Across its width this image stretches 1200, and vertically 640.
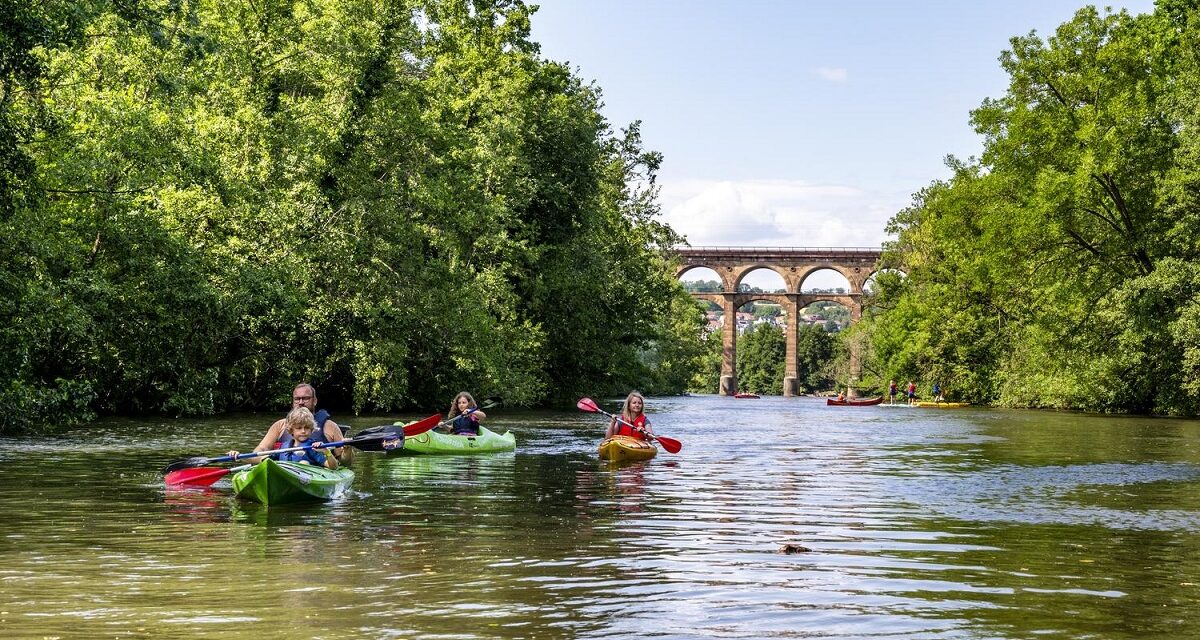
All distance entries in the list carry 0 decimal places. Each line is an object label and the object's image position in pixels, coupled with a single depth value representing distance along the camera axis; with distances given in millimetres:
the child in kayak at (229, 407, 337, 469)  12438
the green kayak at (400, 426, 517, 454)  18969
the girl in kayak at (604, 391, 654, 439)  19000
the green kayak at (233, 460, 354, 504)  11391
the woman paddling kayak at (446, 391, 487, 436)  19703
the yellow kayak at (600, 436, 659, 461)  18031
